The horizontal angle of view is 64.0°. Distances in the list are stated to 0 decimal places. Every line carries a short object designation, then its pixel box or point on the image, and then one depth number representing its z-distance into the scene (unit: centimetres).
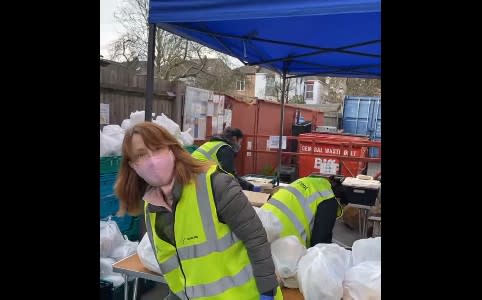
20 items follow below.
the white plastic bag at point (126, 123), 439
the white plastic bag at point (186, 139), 507
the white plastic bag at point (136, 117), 418
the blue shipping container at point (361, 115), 1355
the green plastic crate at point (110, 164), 387
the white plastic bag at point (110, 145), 391
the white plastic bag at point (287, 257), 221
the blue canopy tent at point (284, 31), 223
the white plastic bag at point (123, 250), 335
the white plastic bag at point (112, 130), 411
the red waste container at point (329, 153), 709
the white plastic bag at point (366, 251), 228
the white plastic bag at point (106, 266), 310
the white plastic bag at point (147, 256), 239
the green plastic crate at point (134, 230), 429
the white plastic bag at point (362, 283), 196
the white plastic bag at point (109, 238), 329
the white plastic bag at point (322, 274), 199
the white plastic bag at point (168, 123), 449
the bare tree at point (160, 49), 1584
